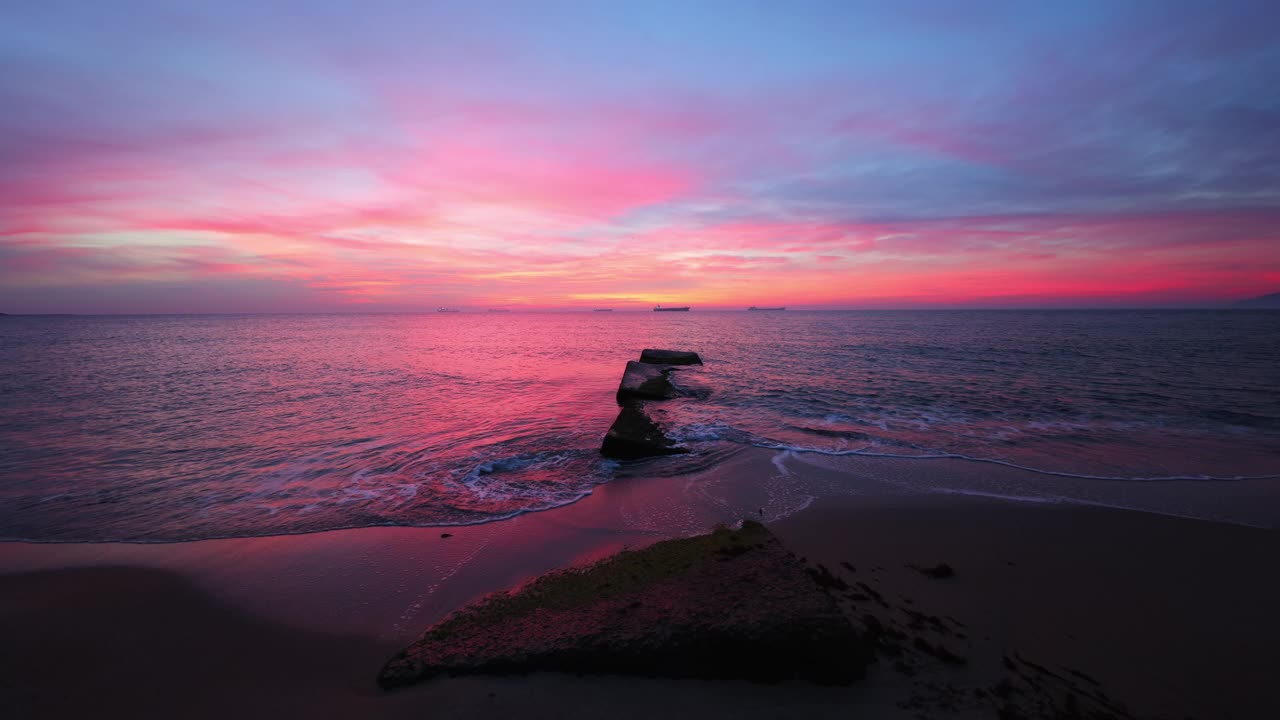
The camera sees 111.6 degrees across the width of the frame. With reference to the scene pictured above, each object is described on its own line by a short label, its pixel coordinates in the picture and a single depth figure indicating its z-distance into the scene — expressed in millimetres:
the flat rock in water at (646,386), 16720
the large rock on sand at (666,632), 3535
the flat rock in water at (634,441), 9781
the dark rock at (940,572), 5227
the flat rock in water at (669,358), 27156
